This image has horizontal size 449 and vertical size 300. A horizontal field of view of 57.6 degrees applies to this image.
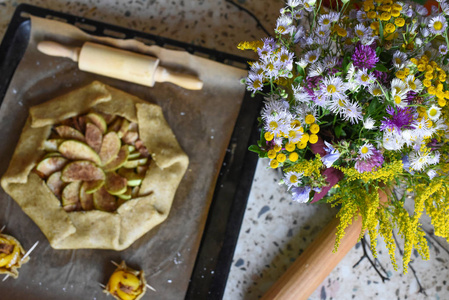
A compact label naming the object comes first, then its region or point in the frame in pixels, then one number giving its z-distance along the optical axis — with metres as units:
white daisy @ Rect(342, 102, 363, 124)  0.79
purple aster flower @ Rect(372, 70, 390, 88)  0.83
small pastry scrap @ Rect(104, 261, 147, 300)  1.33
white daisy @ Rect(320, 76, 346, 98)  0.78
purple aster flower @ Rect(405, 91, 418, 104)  0.78
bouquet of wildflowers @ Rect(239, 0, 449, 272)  0.78
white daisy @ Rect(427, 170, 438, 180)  0.84
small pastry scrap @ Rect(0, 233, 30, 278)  1.34
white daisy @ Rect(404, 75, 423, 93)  0.75
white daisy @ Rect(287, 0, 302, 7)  0.84
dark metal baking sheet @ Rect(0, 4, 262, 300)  1.38
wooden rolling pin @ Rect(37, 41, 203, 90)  1.41
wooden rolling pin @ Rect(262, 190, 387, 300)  1.26
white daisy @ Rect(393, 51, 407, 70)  0.80
